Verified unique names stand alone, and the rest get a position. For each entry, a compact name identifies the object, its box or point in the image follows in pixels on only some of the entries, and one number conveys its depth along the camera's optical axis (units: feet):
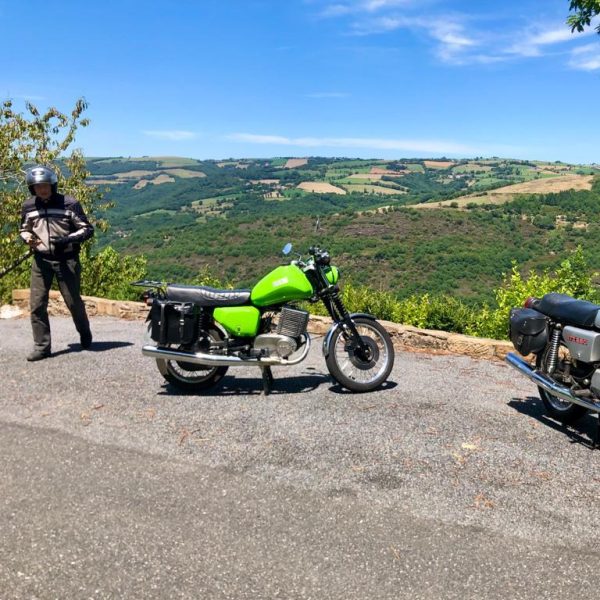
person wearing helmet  23.32
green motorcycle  19.16
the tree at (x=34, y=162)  54.90
